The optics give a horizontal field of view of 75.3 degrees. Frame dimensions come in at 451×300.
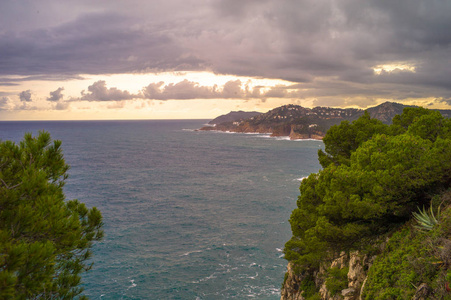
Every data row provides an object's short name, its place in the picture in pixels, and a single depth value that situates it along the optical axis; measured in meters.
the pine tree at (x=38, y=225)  7.76
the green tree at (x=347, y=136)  28.14
